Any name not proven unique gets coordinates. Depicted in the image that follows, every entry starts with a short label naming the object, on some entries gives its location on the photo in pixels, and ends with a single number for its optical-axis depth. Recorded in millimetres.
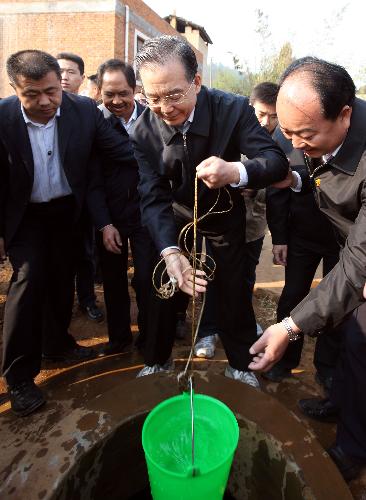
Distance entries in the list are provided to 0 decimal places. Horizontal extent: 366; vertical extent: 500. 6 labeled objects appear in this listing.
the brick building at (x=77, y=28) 13523
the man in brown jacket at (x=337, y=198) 1512
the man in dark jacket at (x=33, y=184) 2160
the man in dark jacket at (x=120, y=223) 2576
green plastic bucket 1094
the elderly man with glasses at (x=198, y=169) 1754
